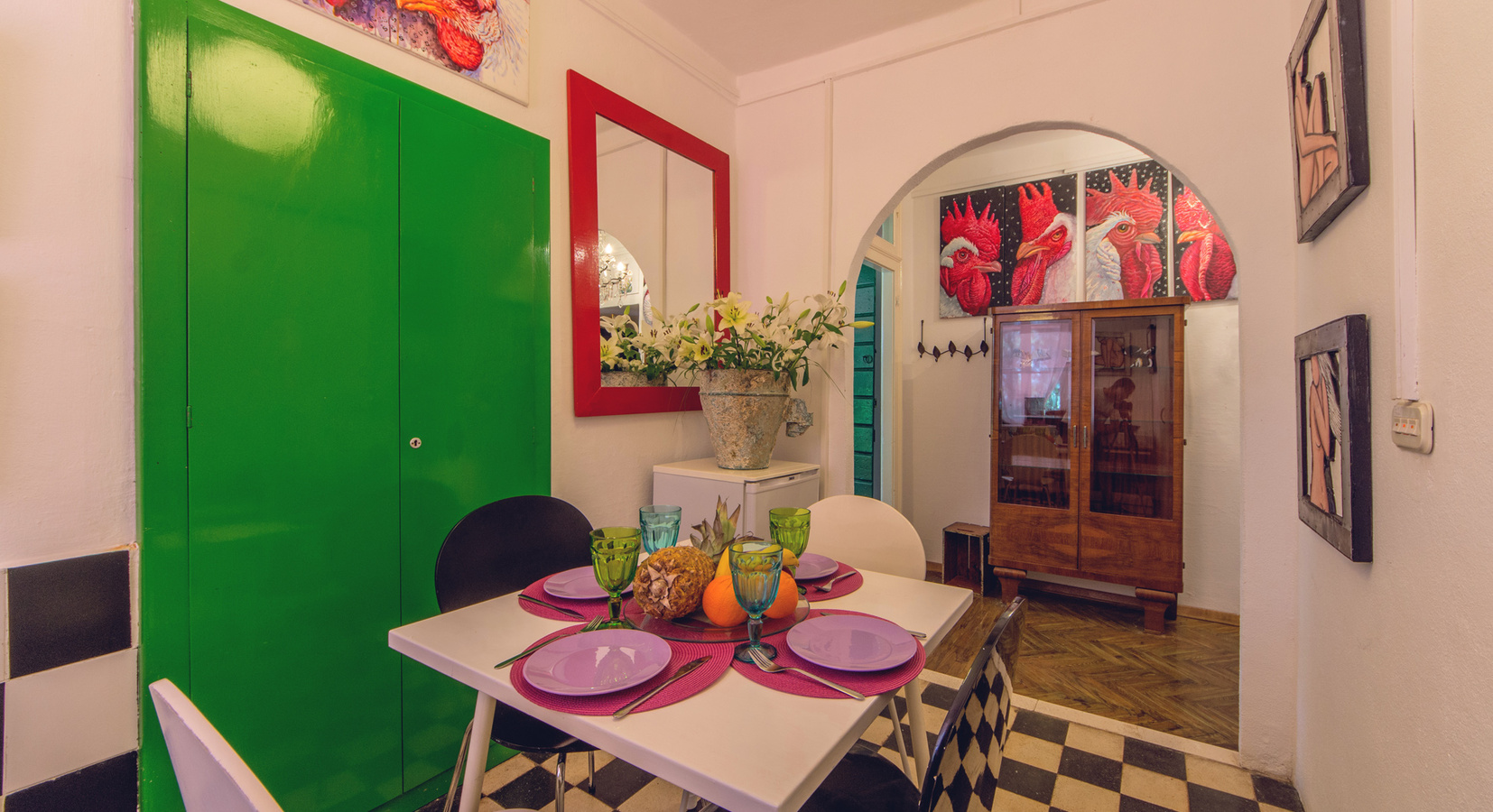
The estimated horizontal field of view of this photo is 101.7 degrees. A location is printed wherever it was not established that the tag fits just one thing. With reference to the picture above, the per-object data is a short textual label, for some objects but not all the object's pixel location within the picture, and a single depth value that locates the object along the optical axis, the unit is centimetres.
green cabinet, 135
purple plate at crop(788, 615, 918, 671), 97
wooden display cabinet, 321
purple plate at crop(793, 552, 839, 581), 142
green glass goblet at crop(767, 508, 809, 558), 137
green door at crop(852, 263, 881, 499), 430
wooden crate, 376
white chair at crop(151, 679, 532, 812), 47
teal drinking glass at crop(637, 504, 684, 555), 132
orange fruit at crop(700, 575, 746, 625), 111
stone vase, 236
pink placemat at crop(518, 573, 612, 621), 122
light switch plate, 92
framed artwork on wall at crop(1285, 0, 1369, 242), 119
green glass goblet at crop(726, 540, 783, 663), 98
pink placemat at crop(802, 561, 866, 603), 133
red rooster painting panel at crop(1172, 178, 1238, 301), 329
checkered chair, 67
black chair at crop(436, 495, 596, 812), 133
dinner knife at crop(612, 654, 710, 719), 84
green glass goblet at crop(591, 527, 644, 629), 111
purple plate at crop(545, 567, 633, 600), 129
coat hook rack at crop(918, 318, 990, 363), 402
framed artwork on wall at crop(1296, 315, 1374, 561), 118
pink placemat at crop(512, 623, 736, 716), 86
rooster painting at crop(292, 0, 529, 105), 167
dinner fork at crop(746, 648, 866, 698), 94
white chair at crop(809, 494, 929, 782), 177
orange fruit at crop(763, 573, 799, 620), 116
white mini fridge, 227
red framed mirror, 224
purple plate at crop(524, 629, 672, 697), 89
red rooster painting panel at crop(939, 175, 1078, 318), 377
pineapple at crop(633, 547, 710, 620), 113
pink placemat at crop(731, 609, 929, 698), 91
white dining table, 71
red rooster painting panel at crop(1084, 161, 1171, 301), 348
